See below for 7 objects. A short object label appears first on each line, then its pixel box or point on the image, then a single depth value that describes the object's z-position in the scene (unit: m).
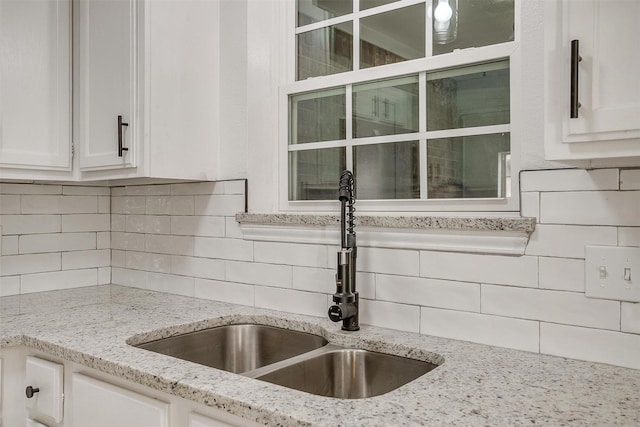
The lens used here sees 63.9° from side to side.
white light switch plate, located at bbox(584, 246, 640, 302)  1.15
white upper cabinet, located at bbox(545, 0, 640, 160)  0.90
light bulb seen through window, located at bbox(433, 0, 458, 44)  1.58
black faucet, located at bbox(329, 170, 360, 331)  1.44
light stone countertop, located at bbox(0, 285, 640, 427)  0.90
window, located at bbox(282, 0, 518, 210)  1.49
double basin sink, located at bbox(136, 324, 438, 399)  1.32
